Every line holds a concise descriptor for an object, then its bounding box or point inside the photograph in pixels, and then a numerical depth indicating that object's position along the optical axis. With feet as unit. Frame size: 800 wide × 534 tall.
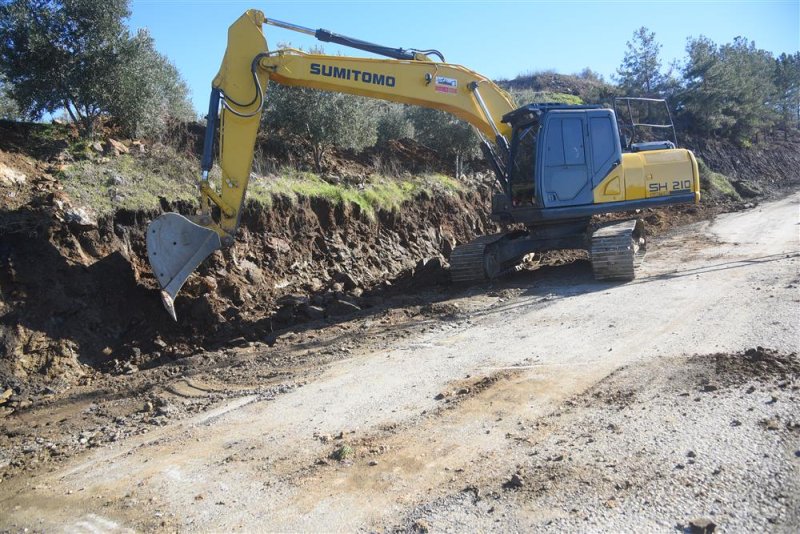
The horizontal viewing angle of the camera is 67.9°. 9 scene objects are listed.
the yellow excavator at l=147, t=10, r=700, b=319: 28.68
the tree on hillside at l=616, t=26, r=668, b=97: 97.14
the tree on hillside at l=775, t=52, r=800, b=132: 129.99
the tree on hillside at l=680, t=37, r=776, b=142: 98.17
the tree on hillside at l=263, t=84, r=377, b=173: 46.32
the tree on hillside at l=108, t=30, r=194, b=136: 36.11
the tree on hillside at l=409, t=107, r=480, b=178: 61.57
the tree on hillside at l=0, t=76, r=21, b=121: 40.61
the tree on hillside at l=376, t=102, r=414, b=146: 61.36
